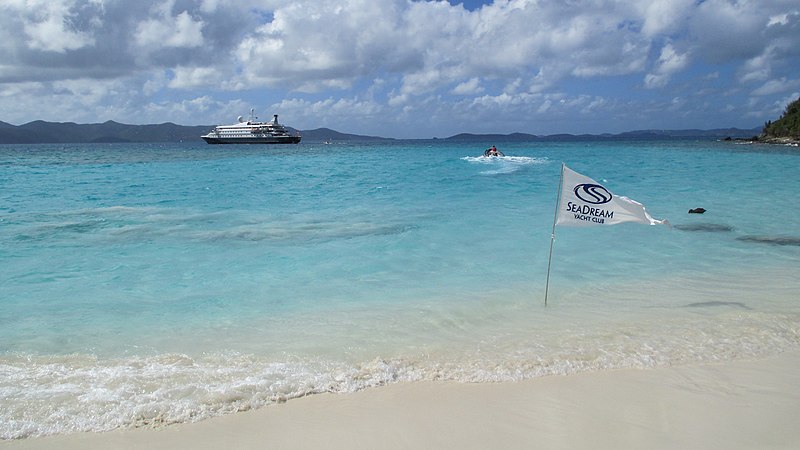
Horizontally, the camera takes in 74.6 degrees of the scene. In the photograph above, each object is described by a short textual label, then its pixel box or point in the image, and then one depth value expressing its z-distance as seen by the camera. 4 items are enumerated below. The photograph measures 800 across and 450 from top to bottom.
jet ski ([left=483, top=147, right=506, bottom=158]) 56.53
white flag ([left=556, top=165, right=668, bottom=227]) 7.77
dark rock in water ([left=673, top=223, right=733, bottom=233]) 15.58
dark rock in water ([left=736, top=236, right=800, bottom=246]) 13.43
